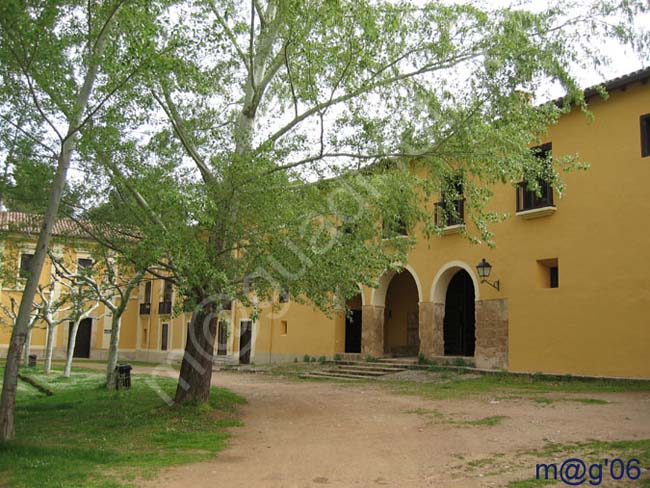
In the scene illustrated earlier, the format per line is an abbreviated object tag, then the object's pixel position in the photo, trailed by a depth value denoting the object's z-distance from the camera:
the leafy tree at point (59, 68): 6.98
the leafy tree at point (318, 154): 8.26
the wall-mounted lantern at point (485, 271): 15.38
